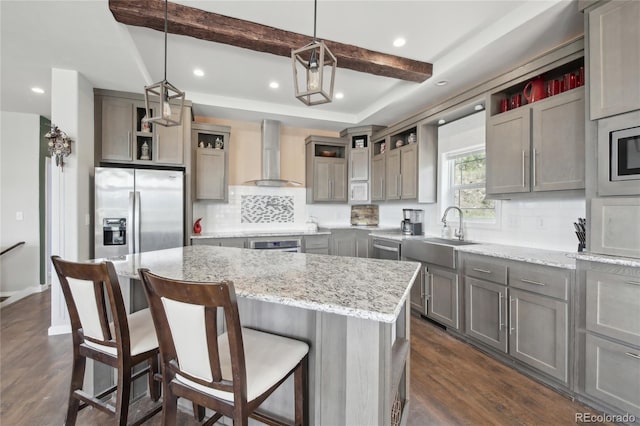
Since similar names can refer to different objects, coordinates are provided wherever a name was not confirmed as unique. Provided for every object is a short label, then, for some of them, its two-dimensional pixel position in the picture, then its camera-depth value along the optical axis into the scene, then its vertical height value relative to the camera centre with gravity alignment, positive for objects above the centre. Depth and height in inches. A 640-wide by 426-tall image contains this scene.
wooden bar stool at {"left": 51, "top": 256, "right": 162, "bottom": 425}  50.0 -23.8
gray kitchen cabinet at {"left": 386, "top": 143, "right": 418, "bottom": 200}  154.0 +22.4
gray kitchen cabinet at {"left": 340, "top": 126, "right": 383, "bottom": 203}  190.5 +33.3
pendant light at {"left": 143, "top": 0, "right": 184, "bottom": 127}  69.5 +26.1
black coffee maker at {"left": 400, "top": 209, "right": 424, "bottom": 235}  161.3 -5.3
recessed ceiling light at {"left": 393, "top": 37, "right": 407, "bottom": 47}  102.6 +61.6
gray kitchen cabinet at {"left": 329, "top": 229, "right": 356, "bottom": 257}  182.9 -19.3
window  130.9 +12.8
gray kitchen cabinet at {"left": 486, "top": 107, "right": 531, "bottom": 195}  97.4 +21.9
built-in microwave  66.2 +13.9
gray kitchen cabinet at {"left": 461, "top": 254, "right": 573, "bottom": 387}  79.2 -31.0
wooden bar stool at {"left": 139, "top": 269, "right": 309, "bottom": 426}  36.9 -21.3
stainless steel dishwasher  146.7 -19.4
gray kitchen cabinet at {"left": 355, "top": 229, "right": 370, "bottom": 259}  177.2 -19.4
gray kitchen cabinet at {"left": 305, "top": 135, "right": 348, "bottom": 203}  189.6 +27.1
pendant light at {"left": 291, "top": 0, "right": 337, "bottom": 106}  53.3 +27.3
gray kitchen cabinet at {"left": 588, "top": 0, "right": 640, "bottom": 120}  65.9 +37.2
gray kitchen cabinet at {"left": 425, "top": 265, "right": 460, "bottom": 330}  114.7 -34.9
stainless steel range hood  177.2 +35.3
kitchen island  39.8 -16.7
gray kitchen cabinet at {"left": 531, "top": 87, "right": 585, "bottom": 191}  83.4 +21.6
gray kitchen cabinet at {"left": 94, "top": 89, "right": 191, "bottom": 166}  132.9 +37.2
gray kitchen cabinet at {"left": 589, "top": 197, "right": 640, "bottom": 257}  66.3 -3.1
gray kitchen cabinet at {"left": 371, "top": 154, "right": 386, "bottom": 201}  178.7 +22.5
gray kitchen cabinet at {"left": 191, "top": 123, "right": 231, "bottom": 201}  160.2 +27.3
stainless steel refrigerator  124.4 +0.8
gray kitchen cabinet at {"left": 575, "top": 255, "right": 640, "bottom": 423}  65.1 -29.7
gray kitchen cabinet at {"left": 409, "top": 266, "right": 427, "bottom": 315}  131.7 -38.6
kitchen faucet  136.5 -8.2
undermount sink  116.0 -16.8
